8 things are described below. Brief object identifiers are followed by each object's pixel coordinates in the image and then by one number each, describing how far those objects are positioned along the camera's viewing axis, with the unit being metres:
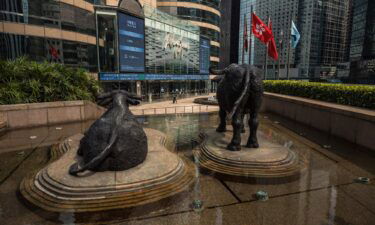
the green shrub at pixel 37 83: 9.88
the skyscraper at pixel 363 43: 64.50
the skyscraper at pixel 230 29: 134.38
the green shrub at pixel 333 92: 8.41
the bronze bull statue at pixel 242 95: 5.80
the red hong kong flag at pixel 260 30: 17.81
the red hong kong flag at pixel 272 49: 17.95
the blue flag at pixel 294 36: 19.43
